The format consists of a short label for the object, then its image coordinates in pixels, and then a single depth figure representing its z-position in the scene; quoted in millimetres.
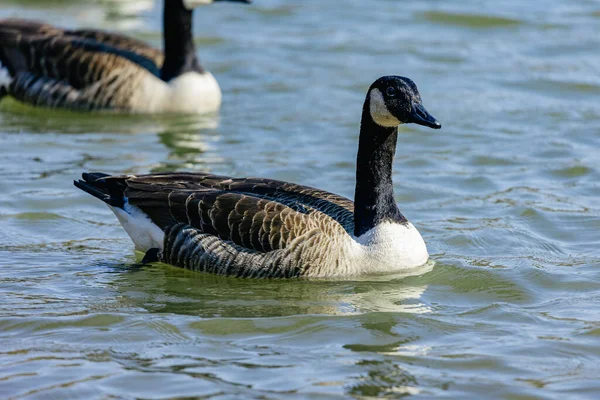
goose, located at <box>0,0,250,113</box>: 16844
